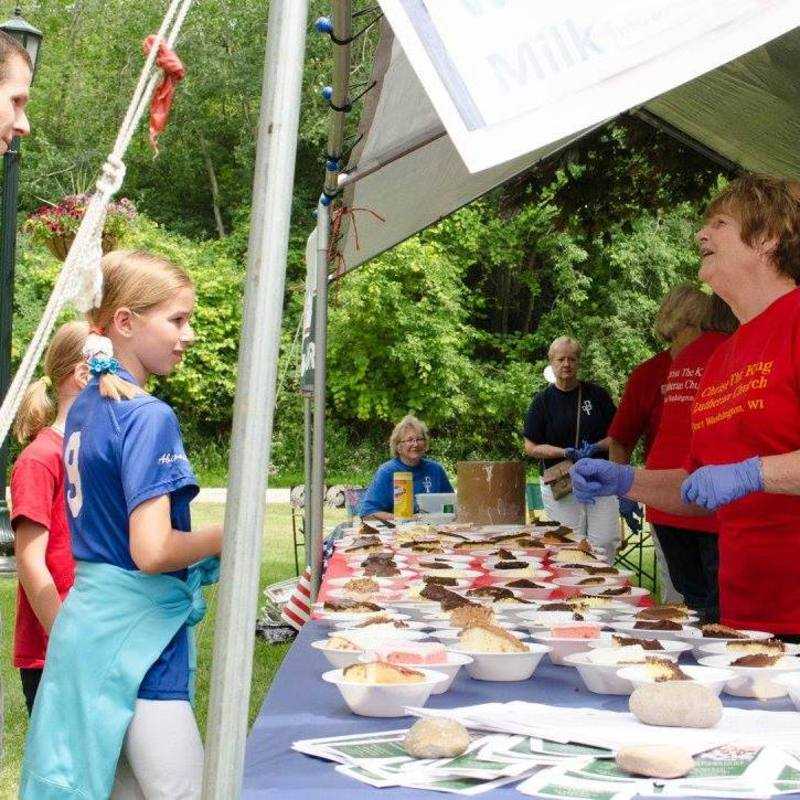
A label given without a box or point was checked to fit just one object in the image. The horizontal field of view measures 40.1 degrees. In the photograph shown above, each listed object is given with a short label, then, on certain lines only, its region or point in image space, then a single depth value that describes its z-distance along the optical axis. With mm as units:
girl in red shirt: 2475
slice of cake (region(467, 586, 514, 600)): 2449
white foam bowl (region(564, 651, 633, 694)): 1576
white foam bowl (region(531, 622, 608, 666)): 1821
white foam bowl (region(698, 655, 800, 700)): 1560
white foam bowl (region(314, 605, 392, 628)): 2107
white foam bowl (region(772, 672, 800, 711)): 1475
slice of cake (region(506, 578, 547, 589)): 2730
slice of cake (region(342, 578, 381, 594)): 2559
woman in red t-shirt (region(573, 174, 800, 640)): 2152
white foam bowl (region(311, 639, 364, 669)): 1684
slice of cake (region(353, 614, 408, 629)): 1977
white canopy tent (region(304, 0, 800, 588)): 1158
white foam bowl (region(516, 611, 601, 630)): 2006
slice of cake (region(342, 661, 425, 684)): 1451
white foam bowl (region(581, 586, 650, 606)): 2465
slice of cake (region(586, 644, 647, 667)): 1611
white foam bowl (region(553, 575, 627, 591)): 2729
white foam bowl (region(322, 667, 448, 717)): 1424
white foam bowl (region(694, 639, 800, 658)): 1754
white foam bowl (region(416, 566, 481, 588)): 2935
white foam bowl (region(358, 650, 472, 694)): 1562
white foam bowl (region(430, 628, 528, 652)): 1857
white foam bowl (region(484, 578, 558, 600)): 2688
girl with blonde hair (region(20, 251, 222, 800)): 1721
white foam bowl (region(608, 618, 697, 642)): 1916
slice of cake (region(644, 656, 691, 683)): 1506
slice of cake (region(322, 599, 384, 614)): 2207
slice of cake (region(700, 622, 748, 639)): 1901
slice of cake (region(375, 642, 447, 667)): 1597
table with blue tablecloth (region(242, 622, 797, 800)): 1146
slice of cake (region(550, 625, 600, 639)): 1854
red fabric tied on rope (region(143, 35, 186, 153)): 1508
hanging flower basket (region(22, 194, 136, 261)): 8742
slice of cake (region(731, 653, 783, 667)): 1608
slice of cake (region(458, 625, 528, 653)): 1692
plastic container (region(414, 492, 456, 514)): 5402
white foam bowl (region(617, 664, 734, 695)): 1500
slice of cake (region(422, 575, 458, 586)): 2723
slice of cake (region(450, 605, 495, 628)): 2043
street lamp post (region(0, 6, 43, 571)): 6781
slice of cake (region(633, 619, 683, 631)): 1975
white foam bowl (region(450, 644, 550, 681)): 1671
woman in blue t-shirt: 5660
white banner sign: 1158
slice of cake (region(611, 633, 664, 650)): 1748
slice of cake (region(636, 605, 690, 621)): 2115
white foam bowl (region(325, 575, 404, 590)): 2695
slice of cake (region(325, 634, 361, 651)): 1711
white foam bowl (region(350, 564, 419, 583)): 2855
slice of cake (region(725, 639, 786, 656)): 1720
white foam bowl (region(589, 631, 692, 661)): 1717
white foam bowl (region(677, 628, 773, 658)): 1841
